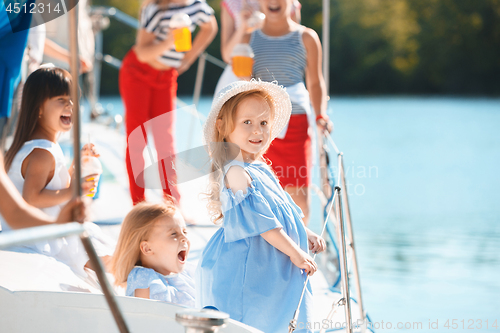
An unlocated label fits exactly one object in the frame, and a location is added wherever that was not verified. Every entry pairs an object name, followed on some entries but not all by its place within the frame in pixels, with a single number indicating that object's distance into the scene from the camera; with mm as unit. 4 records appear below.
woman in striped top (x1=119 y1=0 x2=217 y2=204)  11958
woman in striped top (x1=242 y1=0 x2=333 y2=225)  11810
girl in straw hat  10758
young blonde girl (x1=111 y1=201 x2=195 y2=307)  10914
